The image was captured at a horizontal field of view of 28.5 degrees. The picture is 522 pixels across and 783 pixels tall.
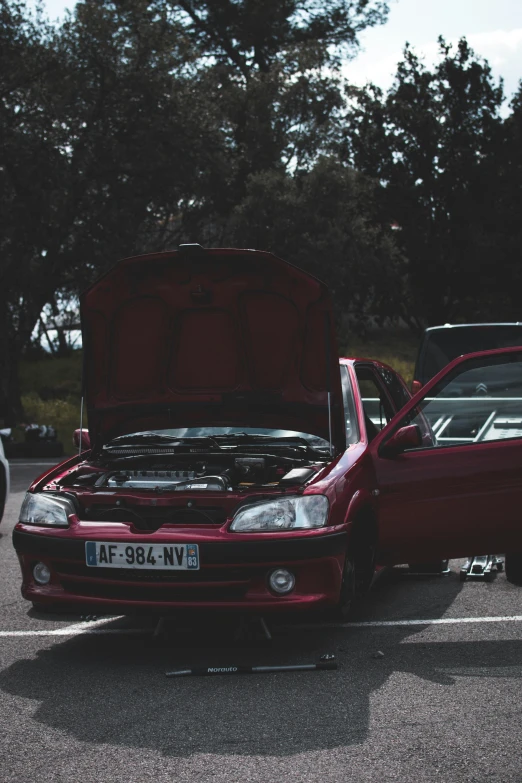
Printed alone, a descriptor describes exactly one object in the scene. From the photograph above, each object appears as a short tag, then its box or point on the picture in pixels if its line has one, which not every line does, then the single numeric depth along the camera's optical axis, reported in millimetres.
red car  4797
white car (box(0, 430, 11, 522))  8828
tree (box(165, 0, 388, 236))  30500
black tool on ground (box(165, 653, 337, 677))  4594
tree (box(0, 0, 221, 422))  22078
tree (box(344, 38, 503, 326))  31312
